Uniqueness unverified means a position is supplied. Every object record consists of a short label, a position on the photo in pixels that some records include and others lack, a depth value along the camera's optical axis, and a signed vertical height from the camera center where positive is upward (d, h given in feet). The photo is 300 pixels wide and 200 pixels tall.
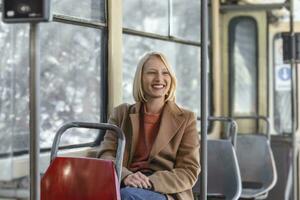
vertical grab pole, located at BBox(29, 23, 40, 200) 7.81 -0.06
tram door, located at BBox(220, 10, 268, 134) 22.27 +1.12
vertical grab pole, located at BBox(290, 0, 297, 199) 17.69 +0.14
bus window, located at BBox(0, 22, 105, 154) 11.62 +0.40
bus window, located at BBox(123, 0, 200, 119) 16.08 +1.47
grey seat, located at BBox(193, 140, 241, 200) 16.14 -1.43
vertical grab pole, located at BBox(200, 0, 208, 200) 10.56 +0.39
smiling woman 12.28 -0.55
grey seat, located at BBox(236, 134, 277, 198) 20.03 -1.54
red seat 10.94 -1.09
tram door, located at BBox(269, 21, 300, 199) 21.90 -0.15
